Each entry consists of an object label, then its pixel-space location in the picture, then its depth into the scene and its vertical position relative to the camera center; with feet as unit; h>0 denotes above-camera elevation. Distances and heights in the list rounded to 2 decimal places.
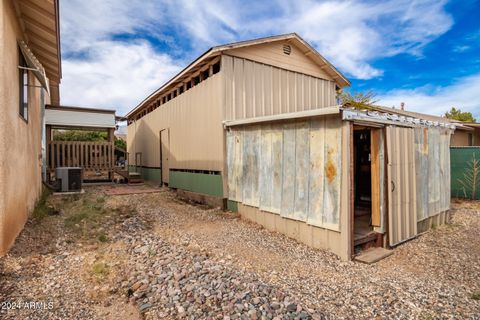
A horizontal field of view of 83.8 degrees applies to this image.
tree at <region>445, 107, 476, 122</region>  77.03 +12.67
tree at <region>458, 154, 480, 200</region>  28.78 -2.37
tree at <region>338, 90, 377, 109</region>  55.31 +13.15
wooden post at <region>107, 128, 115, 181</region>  39.19 +1.44
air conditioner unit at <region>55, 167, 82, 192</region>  31.12 -2.06
